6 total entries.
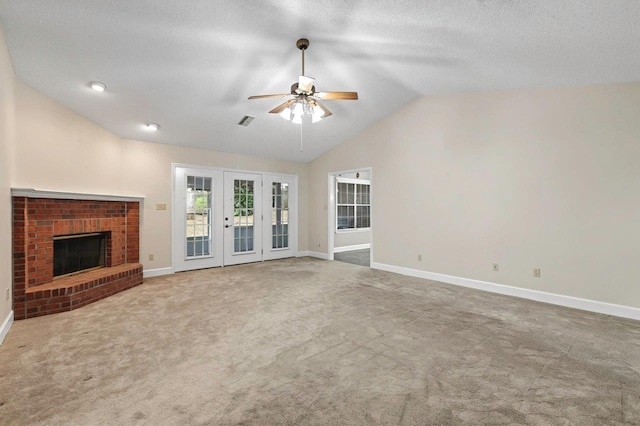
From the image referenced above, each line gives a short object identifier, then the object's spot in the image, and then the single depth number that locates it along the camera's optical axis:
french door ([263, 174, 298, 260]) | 6.80
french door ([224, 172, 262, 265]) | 6.14
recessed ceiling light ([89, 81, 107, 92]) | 3.45
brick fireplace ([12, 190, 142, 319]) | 3.18
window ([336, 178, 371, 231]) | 8.51
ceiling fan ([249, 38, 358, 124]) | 2.94
